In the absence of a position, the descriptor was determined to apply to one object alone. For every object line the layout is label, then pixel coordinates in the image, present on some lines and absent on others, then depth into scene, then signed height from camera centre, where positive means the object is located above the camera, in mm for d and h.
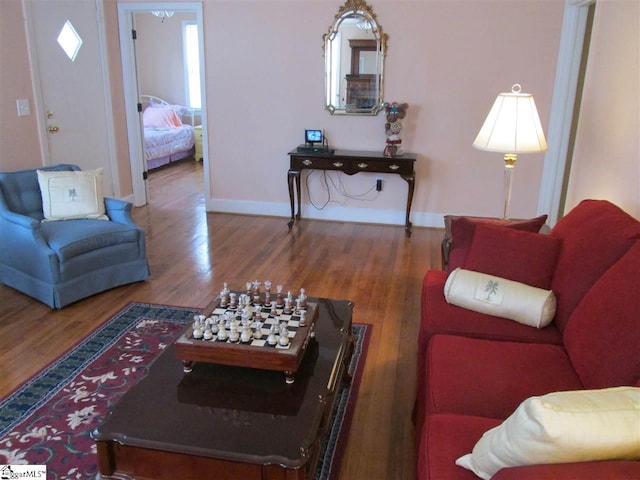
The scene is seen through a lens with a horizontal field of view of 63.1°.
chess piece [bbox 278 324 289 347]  1996 -895
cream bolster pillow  2203 -823
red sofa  1539 -878
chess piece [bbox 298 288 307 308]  2353 -892
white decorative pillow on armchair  3641 -688
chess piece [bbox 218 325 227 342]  2023 -899
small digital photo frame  5102 -362
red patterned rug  2072 -1373
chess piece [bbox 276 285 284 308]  2363 -902
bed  7823 -562
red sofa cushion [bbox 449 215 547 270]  2688 -695
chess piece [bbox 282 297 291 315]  2287 -898
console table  4828 -591
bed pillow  8430 -344
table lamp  2879 -140
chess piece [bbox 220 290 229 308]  2357 -897
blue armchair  3254 -973
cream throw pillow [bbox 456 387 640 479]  1089 -668
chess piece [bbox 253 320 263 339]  2061 -906
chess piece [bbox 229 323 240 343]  2020 -894
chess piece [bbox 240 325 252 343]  2014 -893
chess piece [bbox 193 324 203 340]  2032 -895
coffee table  1623 -1045
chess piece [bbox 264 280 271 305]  2403 -896
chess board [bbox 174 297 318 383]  1938 -928
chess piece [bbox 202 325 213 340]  2025 -895
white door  4359 +101
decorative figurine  4828 -235
